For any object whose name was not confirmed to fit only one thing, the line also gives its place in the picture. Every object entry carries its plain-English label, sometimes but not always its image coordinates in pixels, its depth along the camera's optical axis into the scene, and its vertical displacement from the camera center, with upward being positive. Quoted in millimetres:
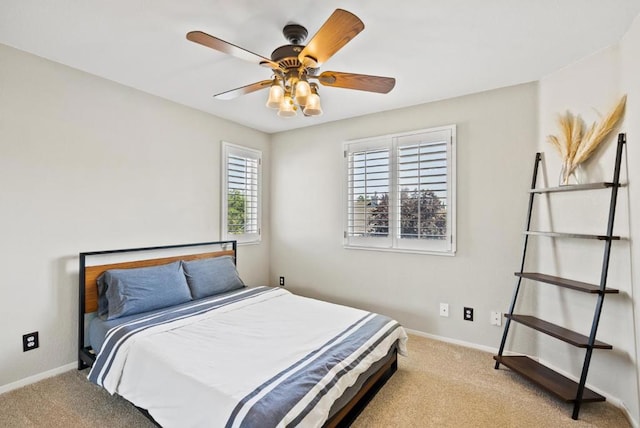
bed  1502 -860
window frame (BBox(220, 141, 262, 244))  3803 +287
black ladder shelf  1997 -855
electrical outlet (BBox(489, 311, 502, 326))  2873 -979
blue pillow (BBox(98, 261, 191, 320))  2465 -671
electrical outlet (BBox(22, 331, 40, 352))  2318 -1011
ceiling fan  1594 +900
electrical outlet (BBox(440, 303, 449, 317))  3135 -981
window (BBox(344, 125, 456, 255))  3131 +247
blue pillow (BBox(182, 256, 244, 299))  3008 -665
